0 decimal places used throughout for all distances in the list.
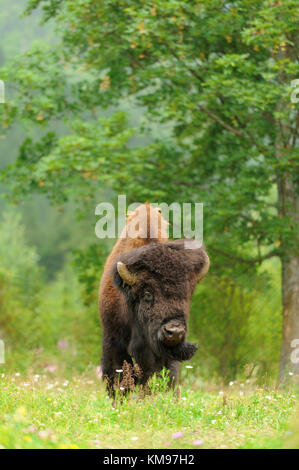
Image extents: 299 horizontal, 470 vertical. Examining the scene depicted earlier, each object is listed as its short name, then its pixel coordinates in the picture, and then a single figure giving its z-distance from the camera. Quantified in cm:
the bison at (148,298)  1303
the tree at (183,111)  2509
